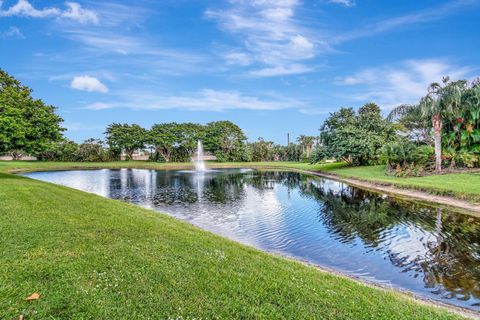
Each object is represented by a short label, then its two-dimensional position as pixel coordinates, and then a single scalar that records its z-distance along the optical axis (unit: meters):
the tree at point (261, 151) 87.38
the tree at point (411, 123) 31.67
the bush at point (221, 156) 81.46
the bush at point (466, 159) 28.25
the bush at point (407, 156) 30.67
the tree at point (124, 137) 78.69
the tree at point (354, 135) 41.03
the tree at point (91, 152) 77.31
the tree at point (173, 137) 77.50
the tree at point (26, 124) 17.55
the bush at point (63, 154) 74.88
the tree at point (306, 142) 83.46
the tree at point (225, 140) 82.00
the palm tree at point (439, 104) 28.04
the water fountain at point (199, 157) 67.88
